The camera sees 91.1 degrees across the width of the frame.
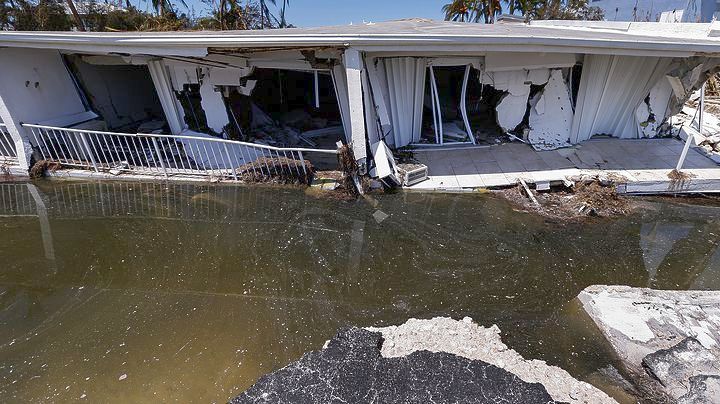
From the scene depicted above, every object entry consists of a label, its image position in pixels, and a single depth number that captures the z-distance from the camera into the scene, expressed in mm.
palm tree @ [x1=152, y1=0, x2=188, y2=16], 22109
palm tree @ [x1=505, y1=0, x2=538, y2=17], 21731
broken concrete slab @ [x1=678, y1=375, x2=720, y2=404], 2590
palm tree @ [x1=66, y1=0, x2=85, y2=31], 16734
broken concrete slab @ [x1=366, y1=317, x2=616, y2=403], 2811
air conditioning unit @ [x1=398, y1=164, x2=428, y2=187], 6727
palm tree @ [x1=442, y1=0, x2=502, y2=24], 20953
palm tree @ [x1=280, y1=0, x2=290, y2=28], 28362
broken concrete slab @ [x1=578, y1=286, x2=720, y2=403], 2818
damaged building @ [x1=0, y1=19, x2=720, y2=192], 6219
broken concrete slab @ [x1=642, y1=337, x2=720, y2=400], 2826
